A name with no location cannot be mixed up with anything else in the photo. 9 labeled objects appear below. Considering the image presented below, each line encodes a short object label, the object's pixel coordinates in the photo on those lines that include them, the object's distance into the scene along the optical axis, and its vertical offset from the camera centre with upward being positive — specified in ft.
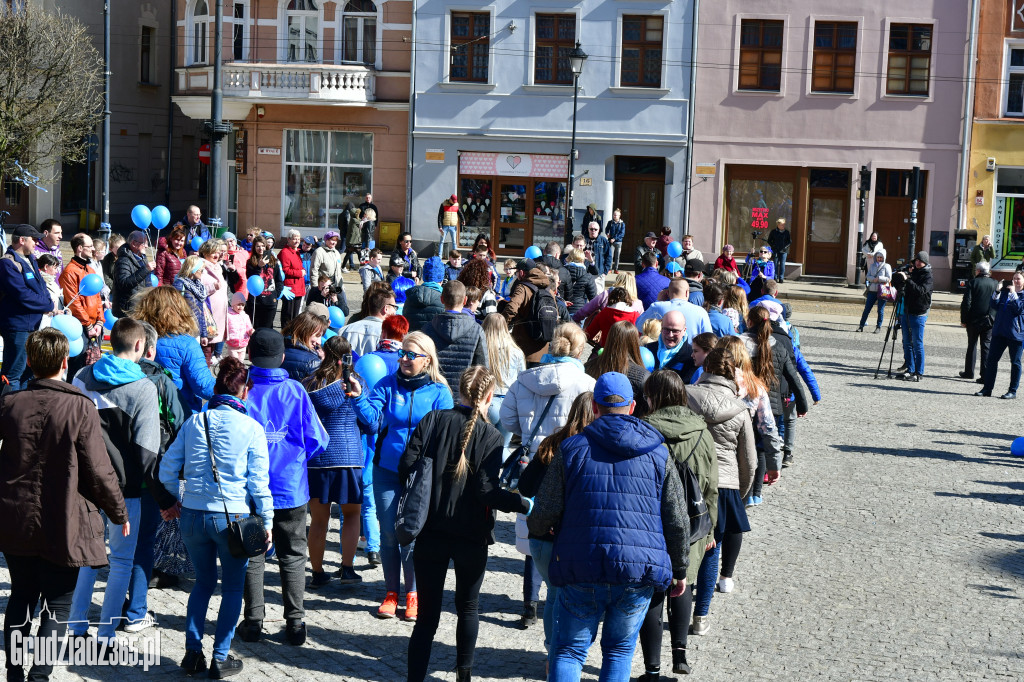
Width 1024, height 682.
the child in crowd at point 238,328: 37.37 -3.39
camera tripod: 59.57 -3.40
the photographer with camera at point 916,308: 58.03 -3.09
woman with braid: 19.70 -4.62
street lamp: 94.07 +12.35
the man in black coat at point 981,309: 57.98 -3.05
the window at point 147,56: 134.62 +18.12
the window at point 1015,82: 103.86 +14.34
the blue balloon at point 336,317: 38.01 -2.99
